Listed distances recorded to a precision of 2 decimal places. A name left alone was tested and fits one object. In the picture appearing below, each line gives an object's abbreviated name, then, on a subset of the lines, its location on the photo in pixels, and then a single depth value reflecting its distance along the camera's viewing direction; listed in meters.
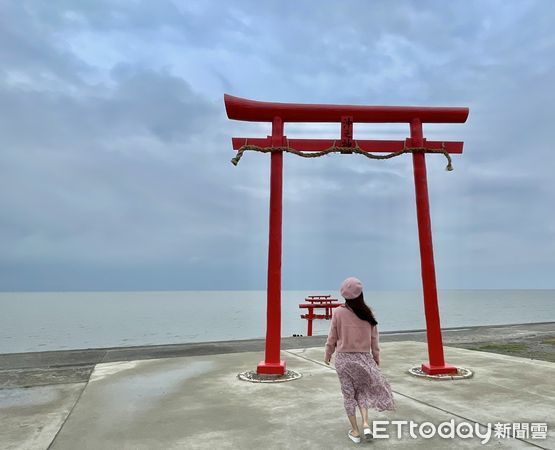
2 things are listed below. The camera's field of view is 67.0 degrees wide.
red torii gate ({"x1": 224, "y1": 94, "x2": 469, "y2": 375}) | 6.70
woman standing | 3.77
